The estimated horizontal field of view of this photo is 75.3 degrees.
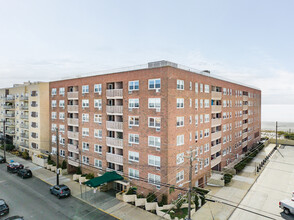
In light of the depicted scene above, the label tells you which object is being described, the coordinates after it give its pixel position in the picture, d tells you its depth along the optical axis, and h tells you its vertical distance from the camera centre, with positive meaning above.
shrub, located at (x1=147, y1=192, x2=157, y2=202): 22.83 -10.93
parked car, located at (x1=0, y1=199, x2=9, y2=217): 20.80 -11.40
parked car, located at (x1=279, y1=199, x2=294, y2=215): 20.72 -10.90
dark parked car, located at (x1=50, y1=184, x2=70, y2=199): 25.02 -11.38
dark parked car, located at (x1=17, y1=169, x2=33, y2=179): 31.90 -11.46
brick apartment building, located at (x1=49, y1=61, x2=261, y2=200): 22.69 -2.34
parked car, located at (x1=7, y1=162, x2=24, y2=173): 34.75 -11.41
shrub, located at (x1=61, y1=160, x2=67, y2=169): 34.35 -10.71
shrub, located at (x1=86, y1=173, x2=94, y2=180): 29.40 -10.87
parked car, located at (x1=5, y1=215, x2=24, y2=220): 18.53 -11.03
